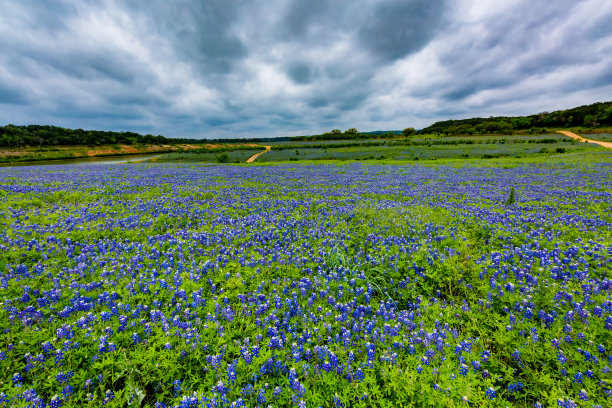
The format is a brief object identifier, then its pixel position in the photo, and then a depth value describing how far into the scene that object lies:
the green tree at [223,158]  50.61
